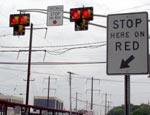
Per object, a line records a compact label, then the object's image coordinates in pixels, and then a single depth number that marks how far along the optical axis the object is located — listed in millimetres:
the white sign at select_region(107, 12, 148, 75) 7633
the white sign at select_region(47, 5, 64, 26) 20469
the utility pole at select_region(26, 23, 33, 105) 38669
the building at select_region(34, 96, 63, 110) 160125
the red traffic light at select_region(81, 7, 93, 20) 18812
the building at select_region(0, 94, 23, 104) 142875
